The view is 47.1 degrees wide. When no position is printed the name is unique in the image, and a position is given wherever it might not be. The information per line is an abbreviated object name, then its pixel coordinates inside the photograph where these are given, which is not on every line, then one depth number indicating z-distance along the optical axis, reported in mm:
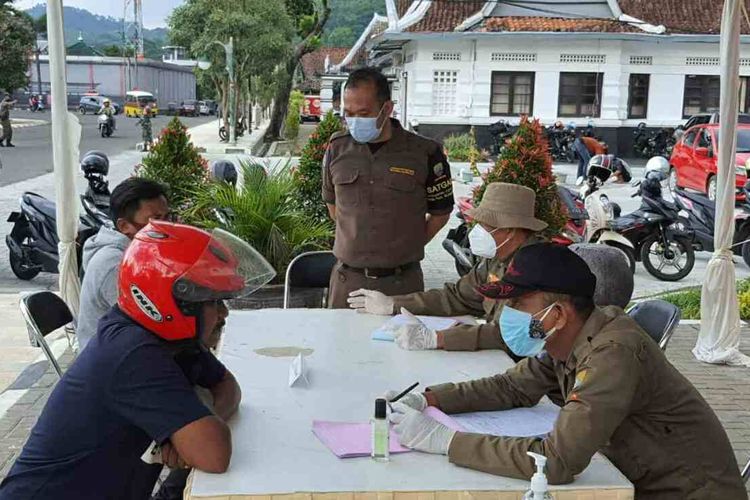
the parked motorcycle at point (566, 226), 7887
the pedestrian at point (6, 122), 25109
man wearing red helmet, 2145
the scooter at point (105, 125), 31861
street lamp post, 26156
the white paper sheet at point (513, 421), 2531
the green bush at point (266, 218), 6500
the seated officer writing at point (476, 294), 3385
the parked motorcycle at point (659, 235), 9086
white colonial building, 25609
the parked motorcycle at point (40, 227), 7672
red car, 15897
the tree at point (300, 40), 30797
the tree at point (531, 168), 7059
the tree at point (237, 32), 27594
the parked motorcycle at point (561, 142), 24750
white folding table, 2100
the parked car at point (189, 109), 60700
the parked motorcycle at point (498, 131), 24827
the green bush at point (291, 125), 33531
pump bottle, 1904
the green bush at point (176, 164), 7760
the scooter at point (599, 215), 8609
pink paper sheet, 2297
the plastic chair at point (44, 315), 3502
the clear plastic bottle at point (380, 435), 2256
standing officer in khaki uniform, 4344
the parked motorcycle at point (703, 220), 9445
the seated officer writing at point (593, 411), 2197
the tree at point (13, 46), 38000
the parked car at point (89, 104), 54719
